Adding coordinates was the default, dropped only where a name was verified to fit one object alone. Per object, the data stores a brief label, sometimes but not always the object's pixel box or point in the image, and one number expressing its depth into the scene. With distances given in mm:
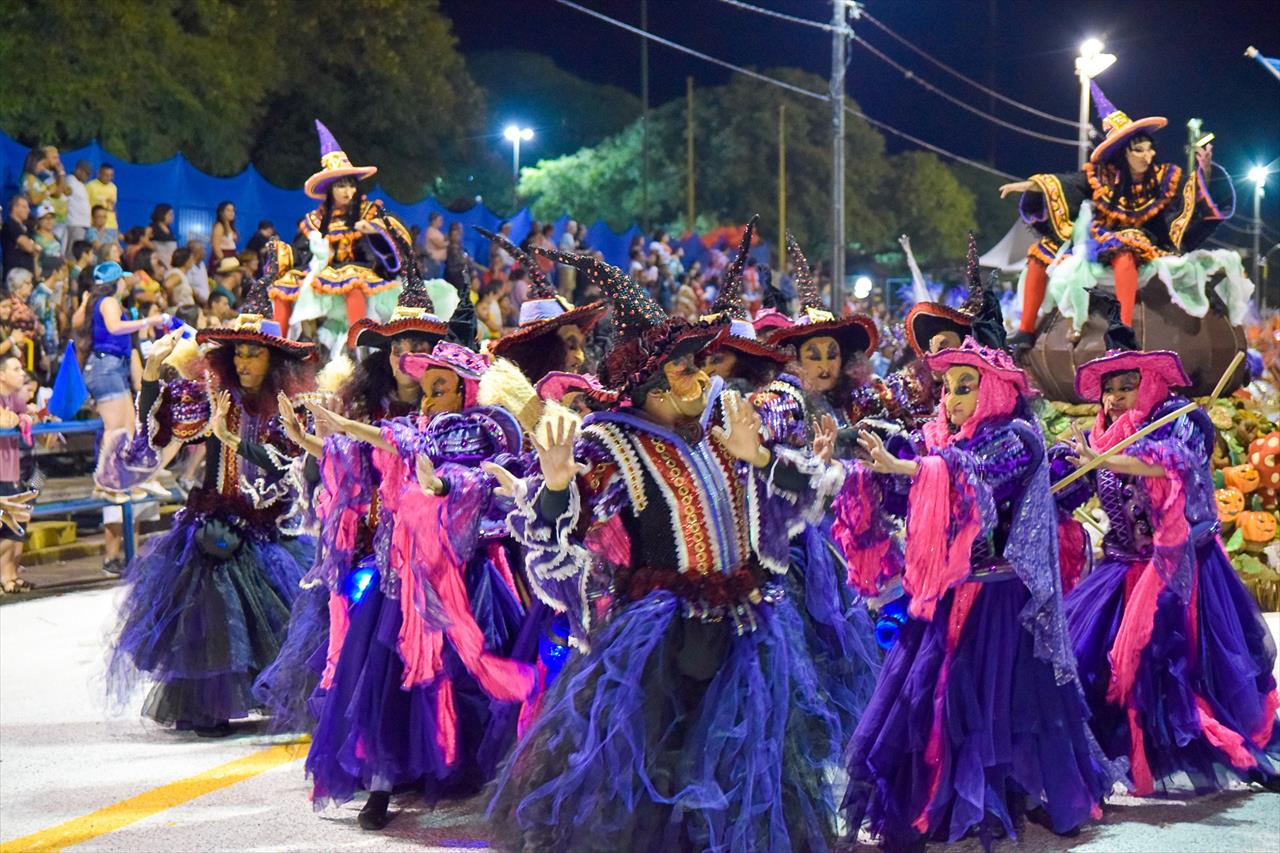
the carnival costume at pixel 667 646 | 4891
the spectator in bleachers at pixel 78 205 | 14969
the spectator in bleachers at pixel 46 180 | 14594
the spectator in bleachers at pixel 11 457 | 11719
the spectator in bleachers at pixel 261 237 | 16939
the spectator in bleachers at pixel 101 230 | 15039
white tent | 18609
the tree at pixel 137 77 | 19844
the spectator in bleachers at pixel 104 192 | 15320
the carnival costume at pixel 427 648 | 6398
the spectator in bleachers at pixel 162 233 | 15930
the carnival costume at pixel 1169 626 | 6520
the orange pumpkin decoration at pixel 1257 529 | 11023
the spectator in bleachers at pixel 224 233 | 16453
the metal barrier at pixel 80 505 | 12484
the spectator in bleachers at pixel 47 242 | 14531
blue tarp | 15727
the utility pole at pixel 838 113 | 22969
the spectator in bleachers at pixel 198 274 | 15758
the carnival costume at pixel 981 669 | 5695
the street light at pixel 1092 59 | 19064
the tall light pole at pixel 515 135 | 39394
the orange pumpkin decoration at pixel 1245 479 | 11141
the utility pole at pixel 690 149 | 48500
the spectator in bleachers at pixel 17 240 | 14117
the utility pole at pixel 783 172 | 47000
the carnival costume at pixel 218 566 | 8039
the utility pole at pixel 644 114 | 37525
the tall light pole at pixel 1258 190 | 39506
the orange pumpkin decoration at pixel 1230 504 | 11055
